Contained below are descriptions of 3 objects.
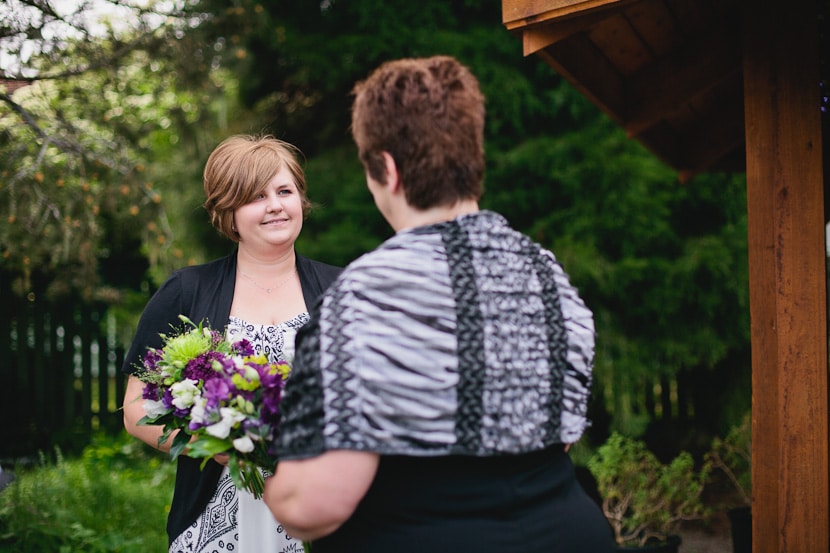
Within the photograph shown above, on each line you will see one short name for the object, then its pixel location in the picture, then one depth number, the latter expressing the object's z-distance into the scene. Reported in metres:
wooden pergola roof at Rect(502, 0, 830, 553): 2.55
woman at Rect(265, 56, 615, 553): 1.38
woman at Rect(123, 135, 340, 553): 2.29
